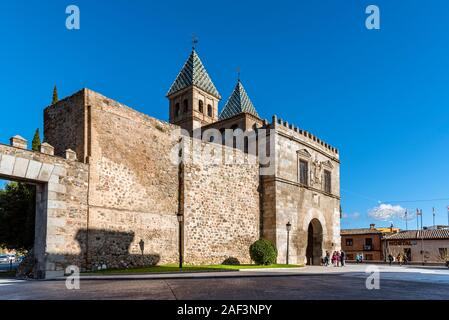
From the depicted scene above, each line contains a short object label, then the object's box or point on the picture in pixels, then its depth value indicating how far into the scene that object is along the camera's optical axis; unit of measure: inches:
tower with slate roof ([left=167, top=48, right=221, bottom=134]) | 1770.4
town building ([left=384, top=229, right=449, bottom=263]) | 1829.5
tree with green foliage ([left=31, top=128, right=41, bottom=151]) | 1048.3
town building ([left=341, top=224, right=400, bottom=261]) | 2113.7
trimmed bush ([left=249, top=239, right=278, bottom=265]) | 896.3
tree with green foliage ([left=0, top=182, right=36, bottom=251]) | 884.6
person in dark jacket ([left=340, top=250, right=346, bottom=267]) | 1112.2
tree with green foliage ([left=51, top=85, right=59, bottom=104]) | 1215.5
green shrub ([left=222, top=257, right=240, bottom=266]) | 917.8
